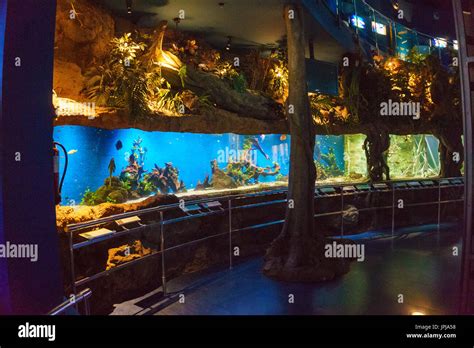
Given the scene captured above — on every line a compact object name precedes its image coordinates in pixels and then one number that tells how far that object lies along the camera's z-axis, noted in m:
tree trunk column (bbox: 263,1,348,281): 6.16
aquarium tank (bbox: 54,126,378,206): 6.64
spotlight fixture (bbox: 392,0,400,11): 16.95
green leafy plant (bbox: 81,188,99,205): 6.10
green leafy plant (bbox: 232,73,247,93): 8.17
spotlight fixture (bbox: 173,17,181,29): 7.36
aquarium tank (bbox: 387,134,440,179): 16.36
